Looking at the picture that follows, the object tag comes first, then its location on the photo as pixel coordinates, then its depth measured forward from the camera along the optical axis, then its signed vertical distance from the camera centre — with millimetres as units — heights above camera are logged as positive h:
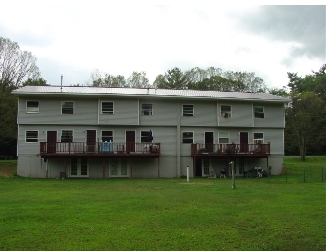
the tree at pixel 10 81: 34562 +6557
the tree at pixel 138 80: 55125 +8982
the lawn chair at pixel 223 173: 29784 -2278
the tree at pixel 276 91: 60369 +8174
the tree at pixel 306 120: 50175 +3108
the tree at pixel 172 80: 55688 +9142
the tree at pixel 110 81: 51962 +8386
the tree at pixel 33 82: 43912 +6949
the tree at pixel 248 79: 58062 +9545
